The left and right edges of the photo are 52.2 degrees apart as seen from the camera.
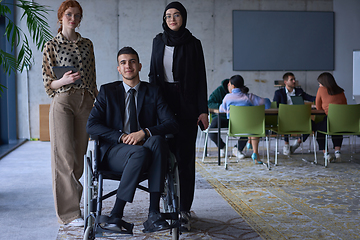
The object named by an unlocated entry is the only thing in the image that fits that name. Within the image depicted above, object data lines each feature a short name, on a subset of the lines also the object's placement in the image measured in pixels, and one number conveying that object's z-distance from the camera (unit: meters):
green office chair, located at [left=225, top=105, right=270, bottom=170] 5.12
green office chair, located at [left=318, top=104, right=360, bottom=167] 5.28
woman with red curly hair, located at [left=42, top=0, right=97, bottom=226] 2.67
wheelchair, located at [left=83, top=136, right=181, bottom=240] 2.03
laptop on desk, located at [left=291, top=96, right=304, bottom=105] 6.16
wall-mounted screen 9.25
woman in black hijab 2.64
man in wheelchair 2.12
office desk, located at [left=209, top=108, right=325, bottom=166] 5.45
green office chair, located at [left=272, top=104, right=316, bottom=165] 5.34
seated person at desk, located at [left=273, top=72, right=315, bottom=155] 6.66
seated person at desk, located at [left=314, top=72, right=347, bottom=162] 5.61
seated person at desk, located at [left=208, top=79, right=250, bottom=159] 5.89
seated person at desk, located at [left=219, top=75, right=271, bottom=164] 5.45
